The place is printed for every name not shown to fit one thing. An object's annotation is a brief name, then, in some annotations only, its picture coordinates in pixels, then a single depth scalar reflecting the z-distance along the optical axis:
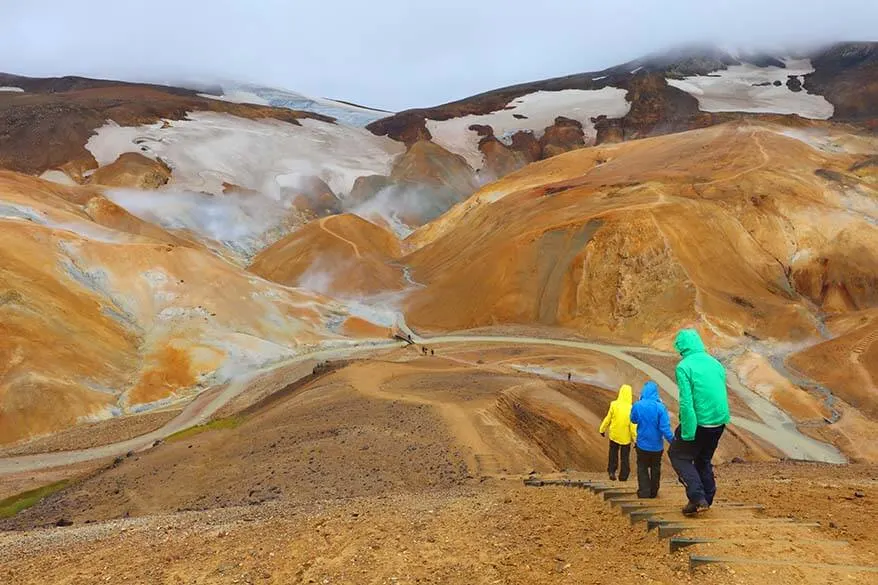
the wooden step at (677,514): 7.86
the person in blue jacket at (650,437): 9.35
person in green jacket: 7.82
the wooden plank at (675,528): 7.23
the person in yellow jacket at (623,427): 11.99
